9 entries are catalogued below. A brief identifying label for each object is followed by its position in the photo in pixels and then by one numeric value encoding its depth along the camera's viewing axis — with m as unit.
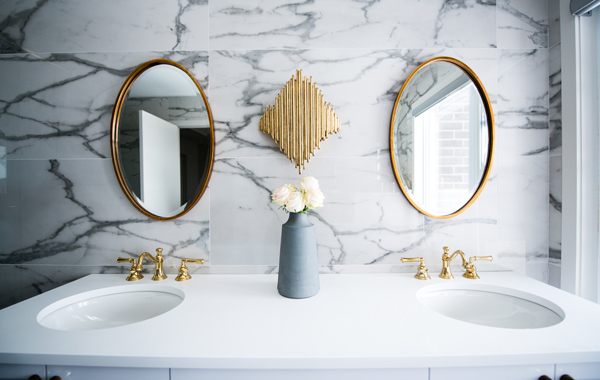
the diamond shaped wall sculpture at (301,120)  1.15
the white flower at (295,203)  0.93
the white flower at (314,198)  0.94
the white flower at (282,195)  0.93
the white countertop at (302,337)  0.65
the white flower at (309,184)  0.95
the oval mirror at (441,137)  1.17
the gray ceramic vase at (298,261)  0.95
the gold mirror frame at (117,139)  1.18
